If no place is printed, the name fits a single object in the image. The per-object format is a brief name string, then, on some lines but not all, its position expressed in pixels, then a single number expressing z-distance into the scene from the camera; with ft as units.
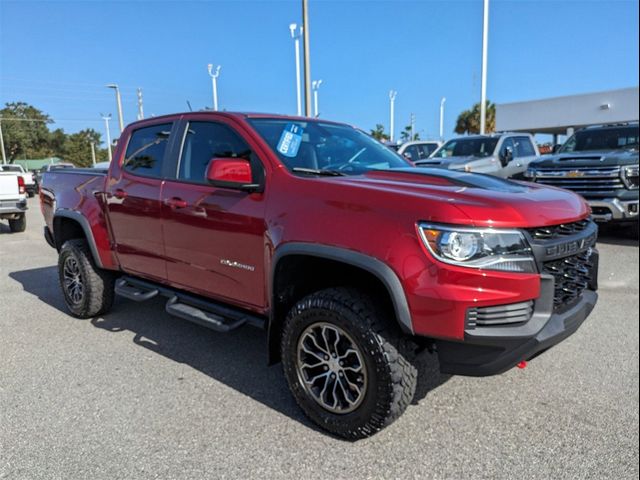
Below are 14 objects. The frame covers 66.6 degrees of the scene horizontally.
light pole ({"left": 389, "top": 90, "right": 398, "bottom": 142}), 171.01
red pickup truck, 7.67
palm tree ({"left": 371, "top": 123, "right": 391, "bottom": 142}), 206.95
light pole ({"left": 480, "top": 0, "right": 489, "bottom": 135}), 70.85
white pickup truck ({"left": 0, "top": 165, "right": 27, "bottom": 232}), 38.09
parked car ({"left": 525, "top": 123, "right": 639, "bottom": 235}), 26.04
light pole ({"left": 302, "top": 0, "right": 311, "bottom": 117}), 47.24
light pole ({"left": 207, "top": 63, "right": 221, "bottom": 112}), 93.73
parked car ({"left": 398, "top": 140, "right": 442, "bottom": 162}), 50.60
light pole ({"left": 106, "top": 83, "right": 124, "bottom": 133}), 110.88
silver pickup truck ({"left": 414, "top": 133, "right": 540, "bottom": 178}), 34.63
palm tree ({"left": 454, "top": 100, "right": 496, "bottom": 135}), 160.61
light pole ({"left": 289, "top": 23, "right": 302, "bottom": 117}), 78.95
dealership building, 102.37
